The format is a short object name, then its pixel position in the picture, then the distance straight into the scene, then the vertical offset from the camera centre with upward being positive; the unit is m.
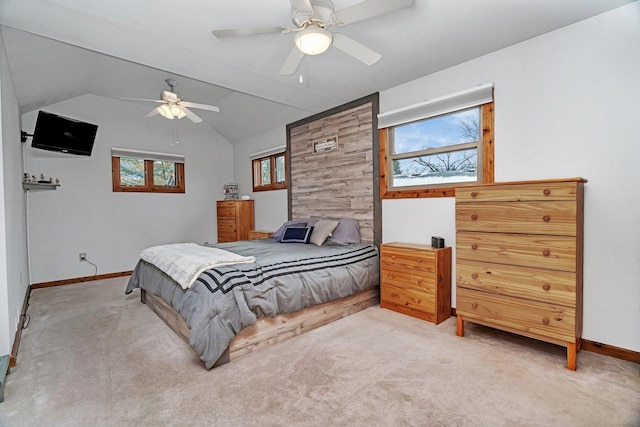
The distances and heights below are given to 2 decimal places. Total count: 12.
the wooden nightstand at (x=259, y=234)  5.04 -0.50
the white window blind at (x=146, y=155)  4.92 +0.86
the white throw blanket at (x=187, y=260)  2.36 -0.46
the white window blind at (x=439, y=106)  2.76 +0.97
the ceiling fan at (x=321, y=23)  1.71 +1.10
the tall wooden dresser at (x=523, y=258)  2.03 -0.40
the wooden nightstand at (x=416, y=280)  2.83 -0.74
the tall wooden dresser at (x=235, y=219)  5.65 -0.26
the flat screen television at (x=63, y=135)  3.67 +0.91
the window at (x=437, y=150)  2.87 +0.56
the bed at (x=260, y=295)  2.11 -0.74
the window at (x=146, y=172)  5.00 +0.60
